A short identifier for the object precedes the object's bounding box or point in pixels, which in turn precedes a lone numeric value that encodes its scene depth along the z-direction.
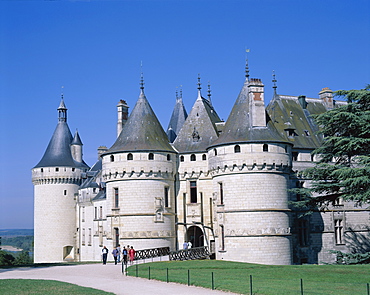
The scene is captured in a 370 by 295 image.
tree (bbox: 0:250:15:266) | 76.81
